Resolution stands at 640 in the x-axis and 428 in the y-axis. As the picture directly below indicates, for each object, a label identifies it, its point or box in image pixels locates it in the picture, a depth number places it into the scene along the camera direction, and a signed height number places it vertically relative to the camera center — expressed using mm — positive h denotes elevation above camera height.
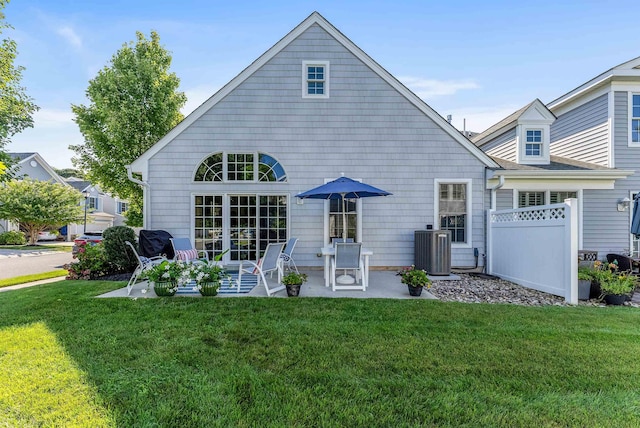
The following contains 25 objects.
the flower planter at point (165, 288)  5453 -1336
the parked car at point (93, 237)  15429 -1209
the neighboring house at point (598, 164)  8516 +1635
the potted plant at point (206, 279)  5539 -1177
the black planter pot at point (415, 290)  5680 -1410
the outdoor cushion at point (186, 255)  7227 -968
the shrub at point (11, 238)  20969 -1662
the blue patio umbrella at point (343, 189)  6254 +559
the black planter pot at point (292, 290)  5609 -1394
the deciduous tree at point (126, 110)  14141 +5111
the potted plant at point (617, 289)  5492 -1334
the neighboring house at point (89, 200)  26000 +1455
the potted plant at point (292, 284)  5602 -1279
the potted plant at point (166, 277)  5441 -1121
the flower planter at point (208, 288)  5551 -1349
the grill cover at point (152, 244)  7504 -731
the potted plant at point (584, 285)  5695 -1301
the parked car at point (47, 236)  25359 -1838
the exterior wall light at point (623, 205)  8984 +351
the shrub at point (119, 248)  7781 -865
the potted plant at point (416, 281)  5637 -1239
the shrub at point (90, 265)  7672 -1287
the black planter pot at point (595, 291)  5777 -1437
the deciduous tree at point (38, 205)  20094 +666
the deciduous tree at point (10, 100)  10508 +4344
